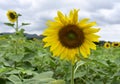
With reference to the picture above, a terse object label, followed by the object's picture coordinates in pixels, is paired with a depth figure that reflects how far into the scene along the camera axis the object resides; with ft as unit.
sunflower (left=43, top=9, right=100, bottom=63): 3.47
